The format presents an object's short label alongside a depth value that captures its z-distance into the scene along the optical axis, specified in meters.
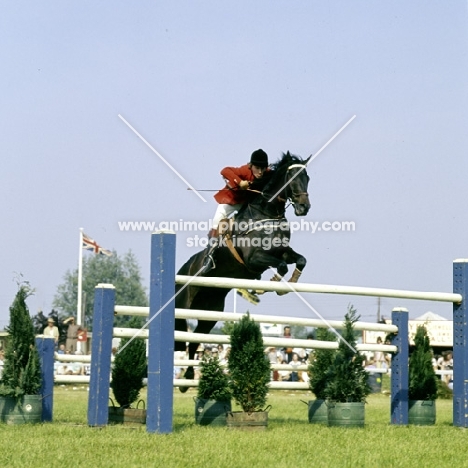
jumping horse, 8.60
